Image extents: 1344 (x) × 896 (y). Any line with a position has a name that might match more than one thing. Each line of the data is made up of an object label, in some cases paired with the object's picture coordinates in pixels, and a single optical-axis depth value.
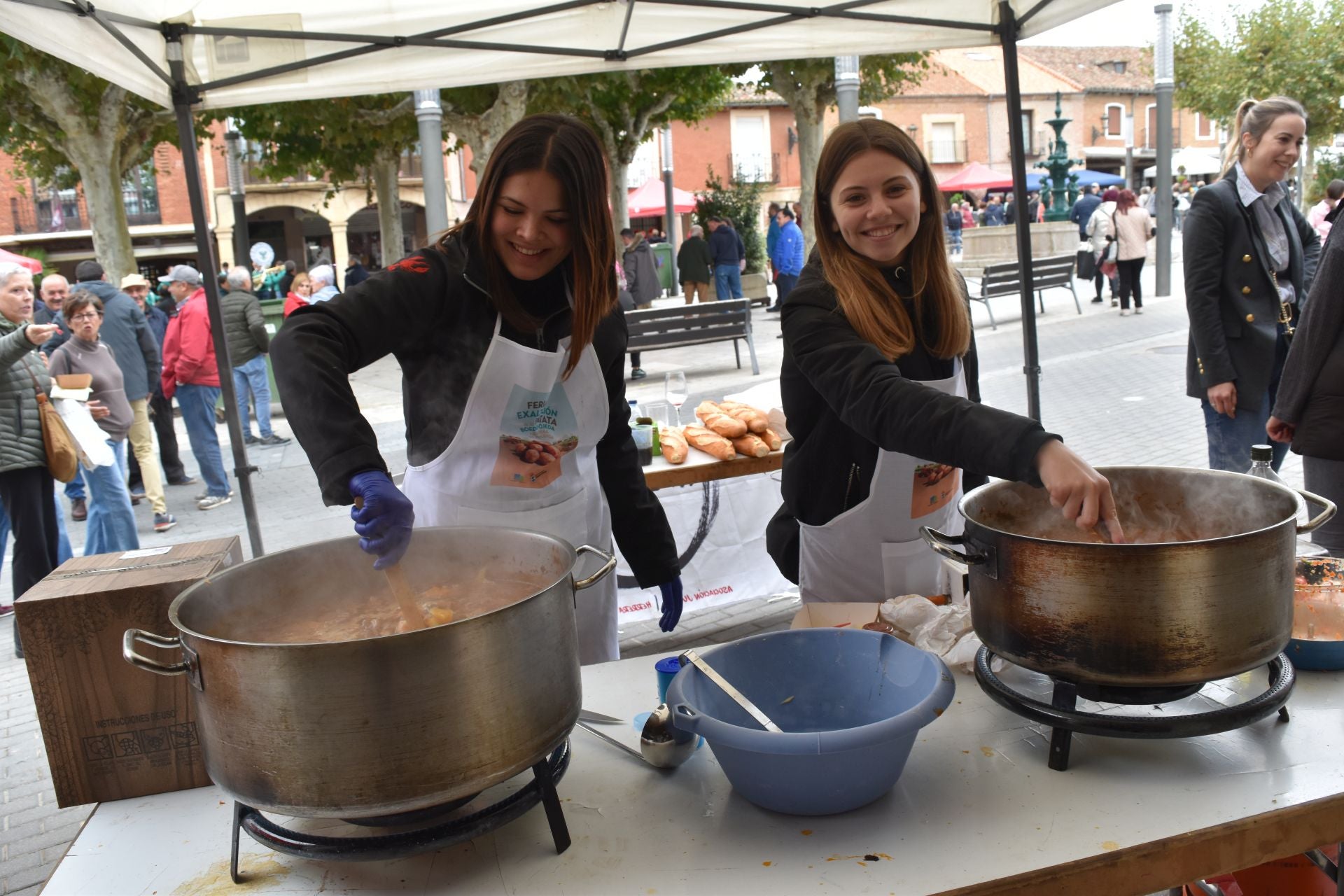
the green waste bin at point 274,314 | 11.60
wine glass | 4.53
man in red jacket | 7.38
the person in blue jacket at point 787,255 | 13.79
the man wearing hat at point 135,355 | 6.74
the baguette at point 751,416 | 4.20
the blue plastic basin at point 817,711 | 1.25
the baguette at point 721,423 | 4.15
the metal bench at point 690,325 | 9.98
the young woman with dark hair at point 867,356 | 2.01
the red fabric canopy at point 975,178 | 26.94
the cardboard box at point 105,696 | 1.50
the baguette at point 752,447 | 4.14
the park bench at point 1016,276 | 11.74
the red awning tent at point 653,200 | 23.48
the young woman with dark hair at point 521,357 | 1.86
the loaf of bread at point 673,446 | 4.03
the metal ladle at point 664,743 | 1.46
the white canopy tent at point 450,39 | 3.04
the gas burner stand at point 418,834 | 1.20
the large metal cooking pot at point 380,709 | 1.08
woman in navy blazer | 3.64
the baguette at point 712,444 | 4.08
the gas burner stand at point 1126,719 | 1.34
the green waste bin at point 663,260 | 19.67
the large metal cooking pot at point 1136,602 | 1.25
